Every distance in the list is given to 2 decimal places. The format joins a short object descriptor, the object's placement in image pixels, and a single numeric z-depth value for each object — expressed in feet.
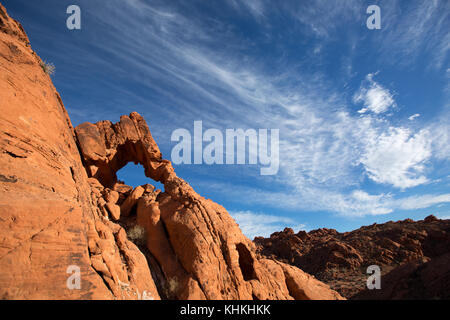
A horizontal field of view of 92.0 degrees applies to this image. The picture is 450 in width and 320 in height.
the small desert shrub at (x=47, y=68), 49.18
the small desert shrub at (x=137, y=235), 51.92
